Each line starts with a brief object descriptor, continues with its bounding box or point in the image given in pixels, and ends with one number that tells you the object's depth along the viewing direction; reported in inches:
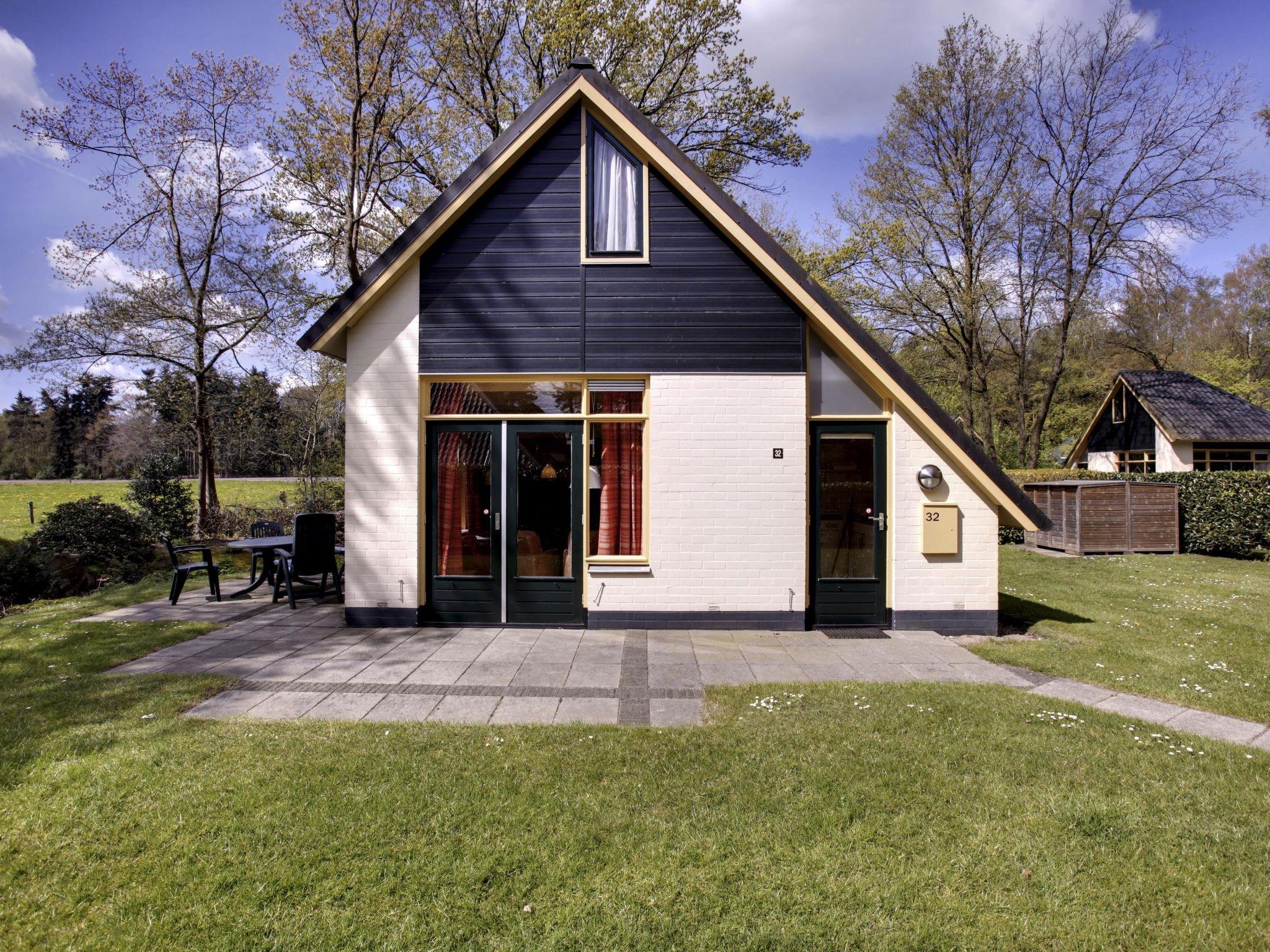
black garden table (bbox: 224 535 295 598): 333.1
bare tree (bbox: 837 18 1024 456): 852.6
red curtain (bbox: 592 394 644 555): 289.0
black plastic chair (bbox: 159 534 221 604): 333.4
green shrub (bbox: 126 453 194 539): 514.0
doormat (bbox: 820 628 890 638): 277.1
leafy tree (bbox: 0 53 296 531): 575.8
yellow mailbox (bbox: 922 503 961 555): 283.1
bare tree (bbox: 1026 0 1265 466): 776.9
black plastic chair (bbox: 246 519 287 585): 394.0
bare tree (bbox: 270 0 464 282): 553.6
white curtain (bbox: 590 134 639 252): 288.0
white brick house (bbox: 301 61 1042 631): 284.0
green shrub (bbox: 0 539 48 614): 395.5
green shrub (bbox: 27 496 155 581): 448.5
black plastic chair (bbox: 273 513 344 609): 323.3
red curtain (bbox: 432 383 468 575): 291.4
